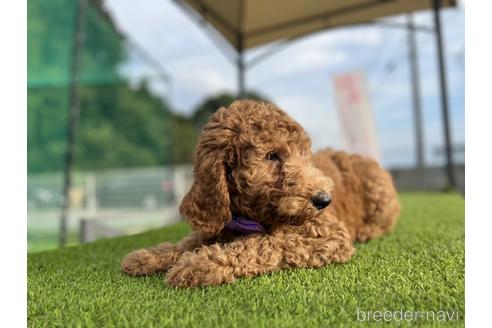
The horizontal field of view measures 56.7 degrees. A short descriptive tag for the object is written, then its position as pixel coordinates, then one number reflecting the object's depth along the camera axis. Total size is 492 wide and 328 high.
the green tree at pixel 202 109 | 24.24
